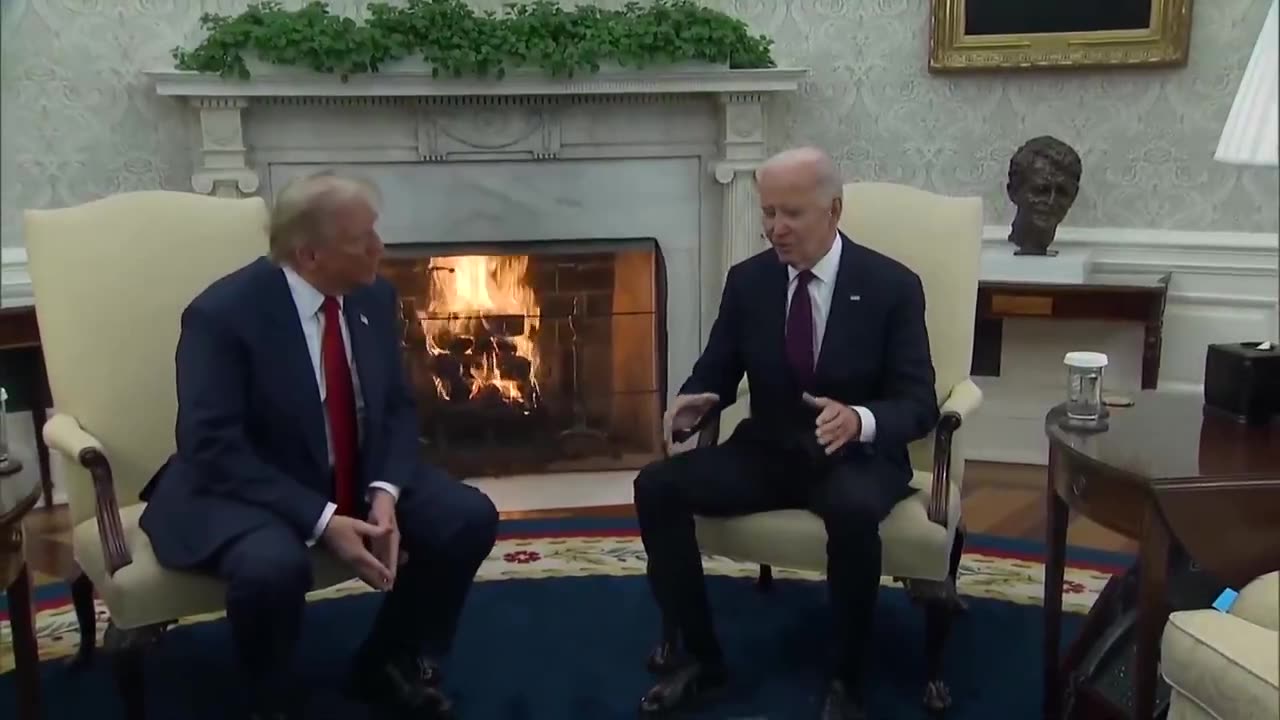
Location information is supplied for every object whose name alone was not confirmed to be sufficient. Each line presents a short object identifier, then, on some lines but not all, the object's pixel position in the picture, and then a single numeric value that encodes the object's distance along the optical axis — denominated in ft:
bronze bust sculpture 12.47
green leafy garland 11.65
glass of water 7.24
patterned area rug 9.45
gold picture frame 12.59
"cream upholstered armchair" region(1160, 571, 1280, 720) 5.22
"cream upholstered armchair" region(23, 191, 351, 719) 7.59
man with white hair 7.55
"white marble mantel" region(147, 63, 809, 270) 11.98
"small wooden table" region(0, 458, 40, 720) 6.24
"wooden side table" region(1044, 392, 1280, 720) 6.10
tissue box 7.21
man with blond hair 6.86
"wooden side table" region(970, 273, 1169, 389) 11.93
